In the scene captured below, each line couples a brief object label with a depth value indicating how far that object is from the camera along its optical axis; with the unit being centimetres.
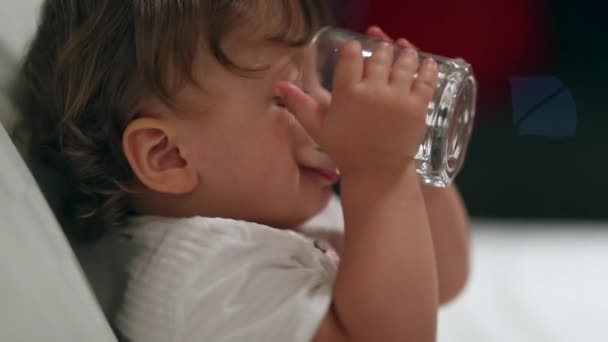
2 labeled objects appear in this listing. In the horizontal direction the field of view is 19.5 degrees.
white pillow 89
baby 92
